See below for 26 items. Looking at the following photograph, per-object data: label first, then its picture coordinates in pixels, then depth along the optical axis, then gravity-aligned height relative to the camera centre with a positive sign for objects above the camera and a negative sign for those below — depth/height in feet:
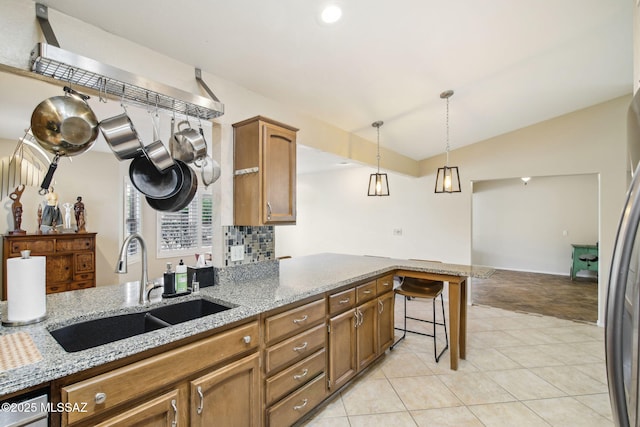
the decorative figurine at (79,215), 11.34 +0.10
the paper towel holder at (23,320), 4.04 -1.44
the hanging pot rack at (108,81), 4.09 +2.22
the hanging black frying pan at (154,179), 5.60 +0.76
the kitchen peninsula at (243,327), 3.23 -1.66
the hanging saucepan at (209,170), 6.44 +1.05
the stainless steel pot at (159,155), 5.22 +1.12
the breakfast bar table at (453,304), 8.61 -2.64
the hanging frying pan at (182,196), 5.86 +0.42
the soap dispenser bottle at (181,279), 5.84 -1.24
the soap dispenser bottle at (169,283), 5.75 -1.31
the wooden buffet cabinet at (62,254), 9.72 -1.33
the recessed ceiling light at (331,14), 5.25 +3.74
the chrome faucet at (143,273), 5.02 -1.00
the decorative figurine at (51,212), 10.73 +0.21
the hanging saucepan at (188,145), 5.93 +1.47
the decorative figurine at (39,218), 10.70 -0.03
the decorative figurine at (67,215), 11.55 +0.10
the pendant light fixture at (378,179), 11.01 +1.42
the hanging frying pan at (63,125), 4.40 +1.42
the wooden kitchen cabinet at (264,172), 6.59 +1.05
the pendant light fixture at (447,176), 9.39 +1.34
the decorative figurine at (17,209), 9.86 +0.28
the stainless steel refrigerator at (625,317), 2.06 -0.76
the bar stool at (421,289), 9.41 -2.47
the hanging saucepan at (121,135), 4.74 +1.35
